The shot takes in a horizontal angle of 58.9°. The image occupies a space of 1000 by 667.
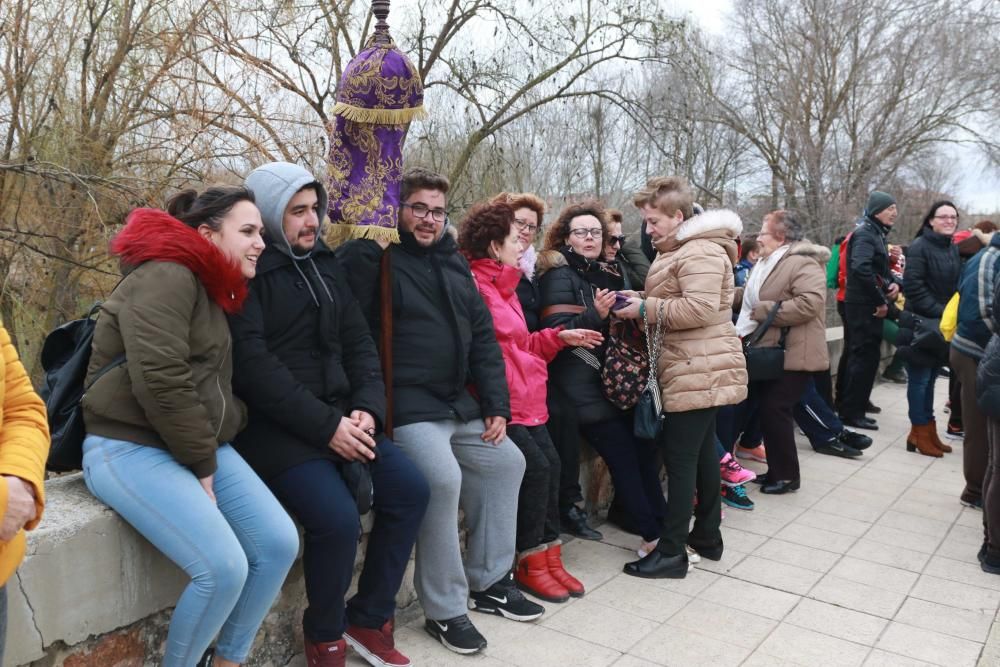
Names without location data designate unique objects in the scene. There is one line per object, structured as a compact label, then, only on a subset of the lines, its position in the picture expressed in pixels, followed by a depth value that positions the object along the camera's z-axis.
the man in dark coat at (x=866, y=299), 7.52
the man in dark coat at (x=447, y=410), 3.48
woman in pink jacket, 3.99
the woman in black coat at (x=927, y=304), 7.02
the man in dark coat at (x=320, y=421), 2.98
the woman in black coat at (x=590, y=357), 4.44
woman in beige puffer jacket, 4.21
